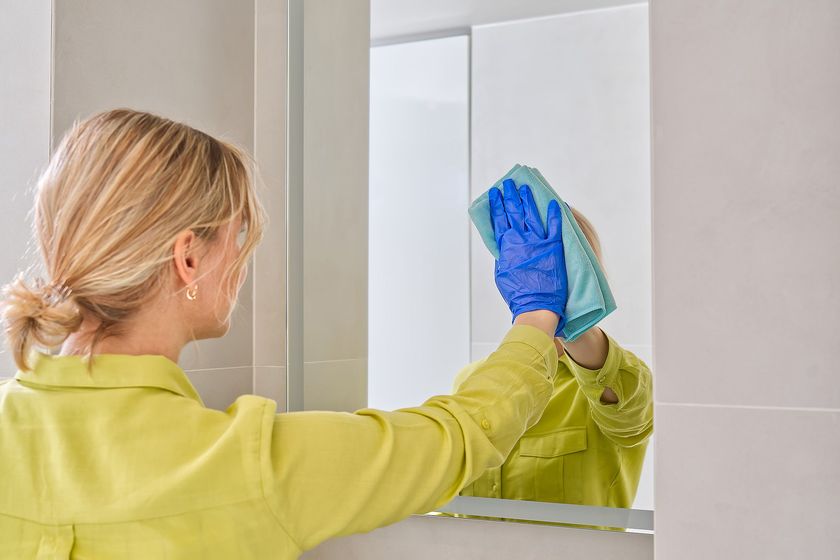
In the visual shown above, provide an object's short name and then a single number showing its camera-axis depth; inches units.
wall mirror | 34.7
